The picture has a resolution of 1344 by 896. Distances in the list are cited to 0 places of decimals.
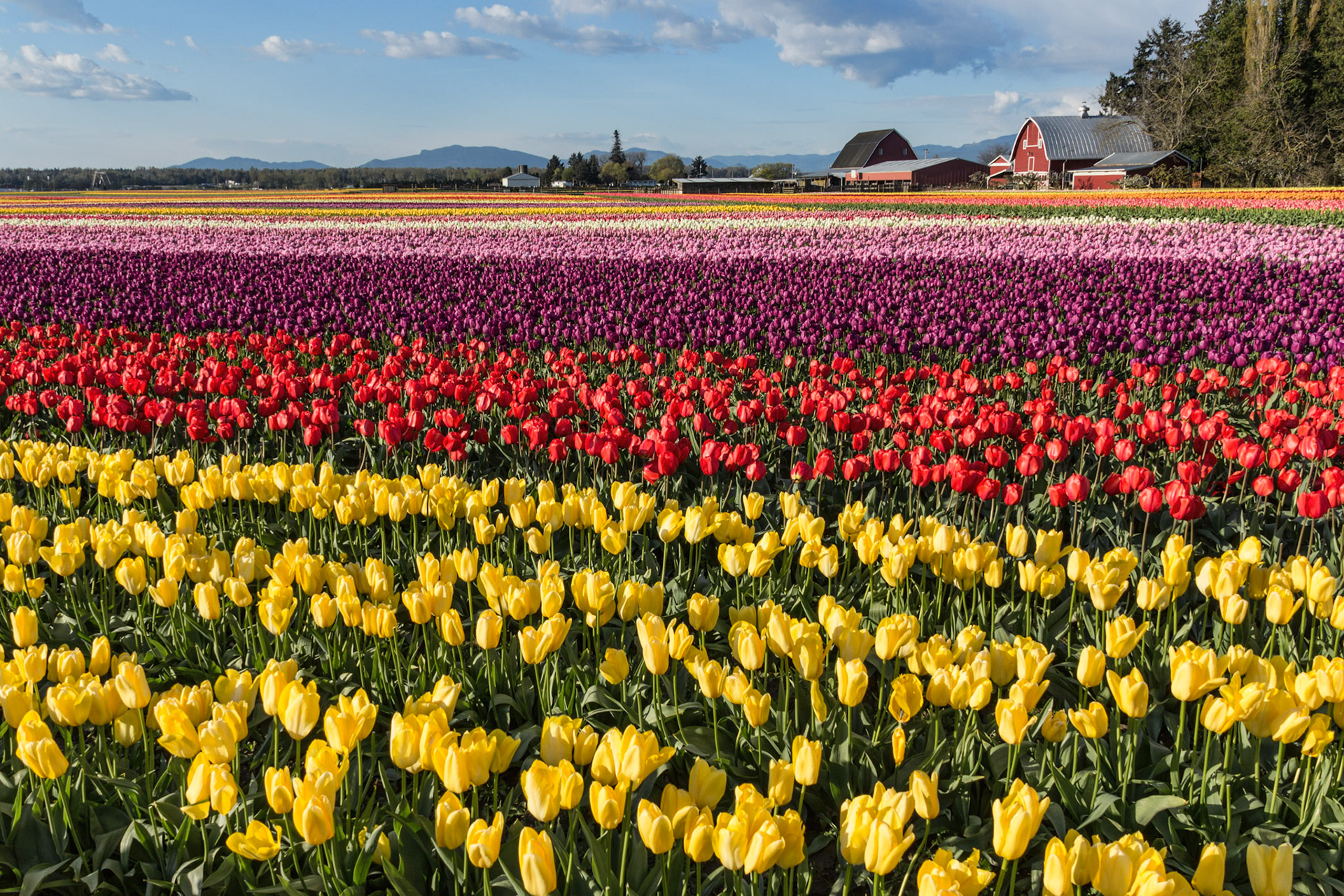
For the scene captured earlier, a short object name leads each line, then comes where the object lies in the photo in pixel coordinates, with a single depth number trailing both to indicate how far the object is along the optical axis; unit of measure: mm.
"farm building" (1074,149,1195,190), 62812
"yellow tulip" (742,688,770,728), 2018
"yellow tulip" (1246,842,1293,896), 1488
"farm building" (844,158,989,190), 88250
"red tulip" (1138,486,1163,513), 3449
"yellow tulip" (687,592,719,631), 2496
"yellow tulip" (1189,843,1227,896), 1522
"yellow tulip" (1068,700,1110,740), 2051
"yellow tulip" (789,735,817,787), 1810
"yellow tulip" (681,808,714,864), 1600
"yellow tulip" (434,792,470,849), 1700
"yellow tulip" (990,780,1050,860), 1579
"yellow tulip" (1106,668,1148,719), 2061
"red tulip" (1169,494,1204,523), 3275
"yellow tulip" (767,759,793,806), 1778
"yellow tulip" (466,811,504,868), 1610
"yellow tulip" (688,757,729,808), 1757
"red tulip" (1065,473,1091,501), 3484
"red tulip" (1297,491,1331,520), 3201
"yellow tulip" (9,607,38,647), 2393
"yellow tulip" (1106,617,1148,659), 2254
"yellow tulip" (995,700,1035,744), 1954
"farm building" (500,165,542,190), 81538
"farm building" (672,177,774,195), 75750
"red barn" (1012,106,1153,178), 80250
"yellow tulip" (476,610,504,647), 2443
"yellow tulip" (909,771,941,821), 1698
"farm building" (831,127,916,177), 104625
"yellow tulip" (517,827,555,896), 1547
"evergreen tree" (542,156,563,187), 91500
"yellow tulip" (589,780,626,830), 1655
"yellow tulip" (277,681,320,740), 1990
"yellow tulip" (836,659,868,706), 2096
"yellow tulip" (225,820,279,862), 1752
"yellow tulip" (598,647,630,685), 2320
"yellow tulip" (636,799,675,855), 1595
